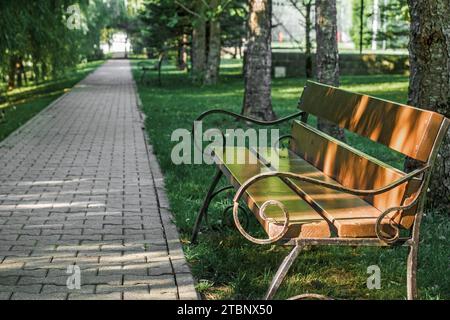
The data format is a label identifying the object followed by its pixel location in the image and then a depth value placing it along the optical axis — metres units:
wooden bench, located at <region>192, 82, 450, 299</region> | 3.62
